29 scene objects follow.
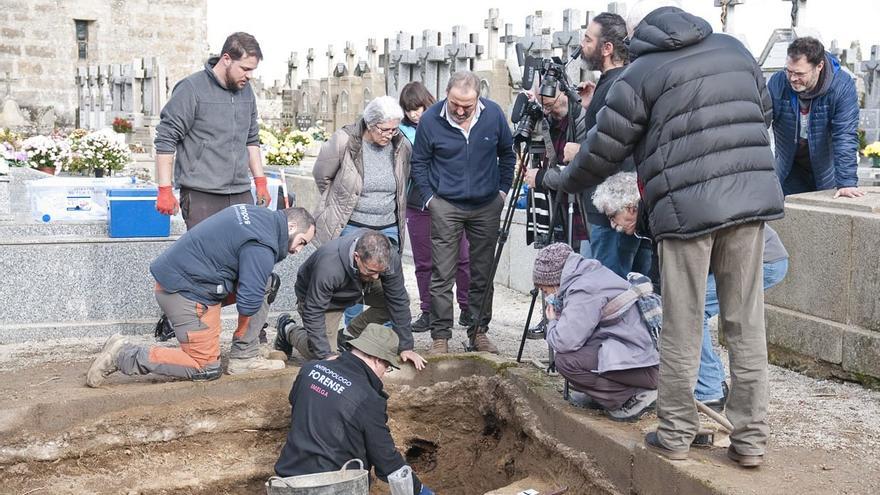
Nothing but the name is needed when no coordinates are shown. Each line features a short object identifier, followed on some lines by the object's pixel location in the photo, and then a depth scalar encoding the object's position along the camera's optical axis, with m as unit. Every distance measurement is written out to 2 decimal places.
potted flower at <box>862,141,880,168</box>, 11.34
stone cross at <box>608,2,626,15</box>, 10.98
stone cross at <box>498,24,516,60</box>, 14.76
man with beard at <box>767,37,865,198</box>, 5.78
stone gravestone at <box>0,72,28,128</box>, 29.39
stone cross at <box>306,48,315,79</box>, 26.69
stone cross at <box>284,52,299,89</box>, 29.27
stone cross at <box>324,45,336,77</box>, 24.28
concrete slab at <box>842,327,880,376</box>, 5.45
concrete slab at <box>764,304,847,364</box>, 5.71
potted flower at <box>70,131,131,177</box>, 11.50
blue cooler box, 6.79
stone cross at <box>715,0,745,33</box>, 10.95
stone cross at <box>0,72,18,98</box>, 30.42
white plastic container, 7.26
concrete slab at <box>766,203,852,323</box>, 5.65
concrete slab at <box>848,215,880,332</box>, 5.42
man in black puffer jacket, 3.82
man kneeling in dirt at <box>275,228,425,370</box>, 5.29
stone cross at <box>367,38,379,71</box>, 21.67
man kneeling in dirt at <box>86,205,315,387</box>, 5.23
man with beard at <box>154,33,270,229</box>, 5.90
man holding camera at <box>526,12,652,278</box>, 4.94
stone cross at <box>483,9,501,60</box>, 15.59
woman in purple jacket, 4.54
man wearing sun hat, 4.58
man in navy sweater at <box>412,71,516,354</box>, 6.02
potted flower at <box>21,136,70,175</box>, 11.95
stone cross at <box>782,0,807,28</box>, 11.91
